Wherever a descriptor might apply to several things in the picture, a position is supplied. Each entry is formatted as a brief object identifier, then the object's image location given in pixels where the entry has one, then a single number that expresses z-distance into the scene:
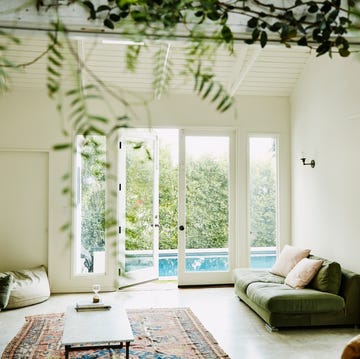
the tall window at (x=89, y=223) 6.55
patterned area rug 4.06
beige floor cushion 5.69
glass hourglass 4.55
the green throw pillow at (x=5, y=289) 5.44
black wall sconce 6.08
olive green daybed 4.68
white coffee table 3.58
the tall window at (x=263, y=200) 6.94
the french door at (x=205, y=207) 6.82
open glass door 6.77
